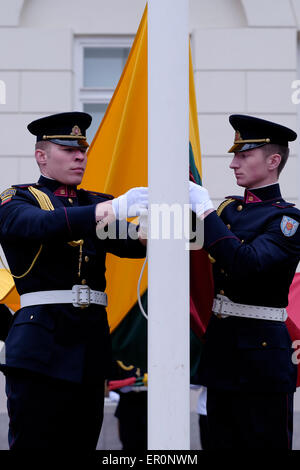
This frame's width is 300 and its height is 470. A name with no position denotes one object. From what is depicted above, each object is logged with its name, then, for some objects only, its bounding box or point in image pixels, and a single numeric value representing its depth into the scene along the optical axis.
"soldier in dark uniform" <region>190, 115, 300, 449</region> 5.84
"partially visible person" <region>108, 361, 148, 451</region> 9.62
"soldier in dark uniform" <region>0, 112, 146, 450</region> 5.54
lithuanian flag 7.16
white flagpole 4.25
